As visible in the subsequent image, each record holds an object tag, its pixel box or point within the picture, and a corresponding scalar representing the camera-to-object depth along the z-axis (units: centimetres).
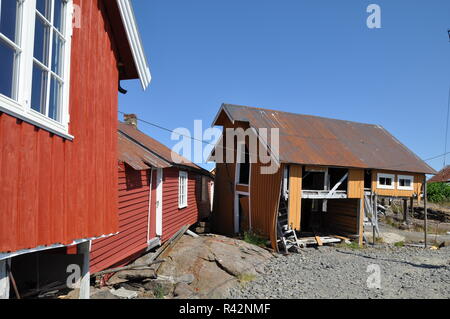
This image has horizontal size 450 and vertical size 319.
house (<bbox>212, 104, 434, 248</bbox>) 1463
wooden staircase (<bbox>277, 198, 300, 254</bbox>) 1438
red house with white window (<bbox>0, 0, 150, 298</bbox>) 304
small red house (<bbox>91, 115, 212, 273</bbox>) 796
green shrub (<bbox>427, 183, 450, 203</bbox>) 3560
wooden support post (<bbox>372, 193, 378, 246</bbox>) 1755
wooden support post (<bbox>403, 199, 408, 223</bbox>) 2352
